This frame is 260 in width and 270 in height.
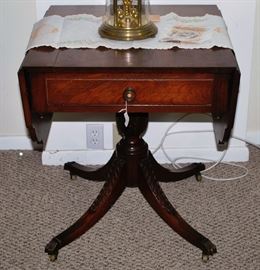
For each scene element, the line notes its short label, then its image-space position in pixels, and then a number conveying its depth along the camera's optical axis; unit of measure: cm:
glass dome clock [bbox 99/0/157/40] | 153
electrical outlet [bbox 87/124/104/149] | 206
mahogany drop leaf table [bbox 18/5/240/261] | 140
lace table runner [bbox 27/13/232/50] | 151
